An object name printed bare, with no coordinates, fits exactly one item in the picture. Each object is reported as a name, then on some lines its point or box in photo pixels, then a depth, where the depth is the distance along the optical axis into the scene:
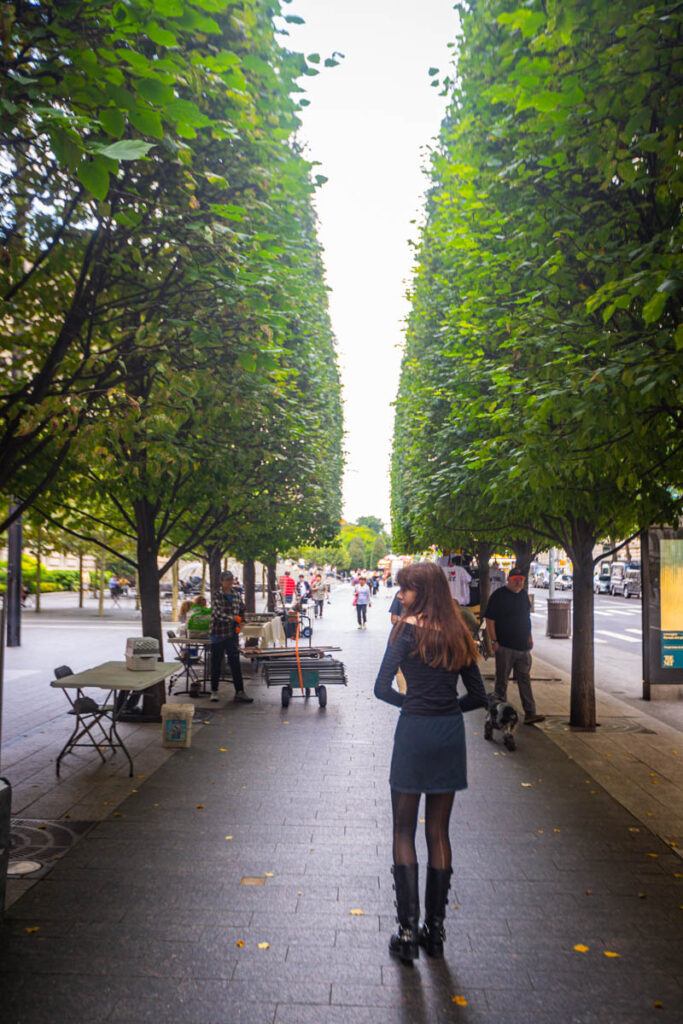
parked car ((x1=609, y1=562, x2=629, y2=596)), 60.25
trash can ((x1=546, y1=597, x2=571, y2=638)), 27.06
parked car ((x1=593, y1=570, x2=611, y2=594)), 65.00
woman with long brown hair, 4.38
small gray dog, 9.68
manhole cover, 5.88
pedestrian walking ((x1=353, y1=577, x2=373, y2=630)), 31.44
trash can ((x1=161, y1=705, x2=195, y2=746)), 9.70
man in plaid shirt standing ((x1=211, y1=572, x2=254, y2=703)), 13.03
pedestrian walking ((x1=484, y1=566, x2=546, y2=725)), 10.71
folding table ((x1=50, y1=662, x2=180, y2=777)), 8.15
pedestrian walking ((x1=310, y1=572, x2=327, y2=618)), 39.62
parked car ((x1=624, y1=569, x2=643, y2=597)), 56.44
